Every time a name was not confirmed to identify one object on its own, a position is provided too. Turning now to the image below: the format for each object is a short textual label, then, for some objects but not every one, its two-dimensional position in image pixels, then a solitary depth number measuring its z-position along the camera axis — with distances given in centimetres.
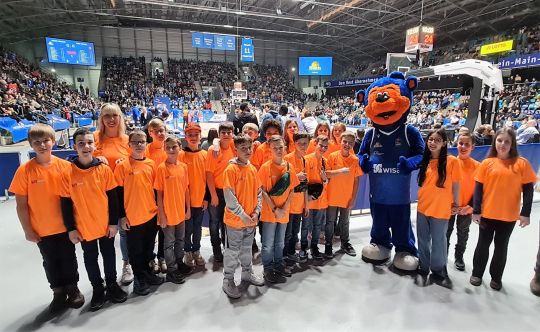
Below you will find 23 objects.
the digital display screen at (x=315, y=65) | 3031
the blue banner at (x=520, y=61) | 1445
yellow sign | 1694
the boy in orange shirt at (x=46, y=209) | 242
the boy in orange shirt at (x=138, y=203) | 273
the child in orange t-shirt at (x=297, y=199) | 323
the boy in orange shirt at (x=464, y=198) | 323
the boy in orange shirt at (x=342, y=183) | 356
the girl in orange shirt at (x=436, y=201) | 296
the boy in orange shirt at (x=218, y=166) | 327
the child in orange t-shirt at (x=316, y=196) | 338
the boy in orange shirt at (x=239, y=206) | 274
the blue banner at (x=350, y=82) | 2481
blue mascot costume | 320
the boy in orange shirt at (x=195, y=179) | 318
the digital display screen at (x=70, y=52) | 2042
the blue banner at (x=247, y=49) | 1941
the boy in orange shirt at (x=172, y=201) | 291
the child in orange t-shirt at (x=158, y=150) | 328
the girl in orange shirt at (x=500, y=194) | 279
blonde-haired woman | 290
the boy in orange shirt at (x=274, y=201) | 296
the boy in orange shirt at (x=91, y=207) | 249
